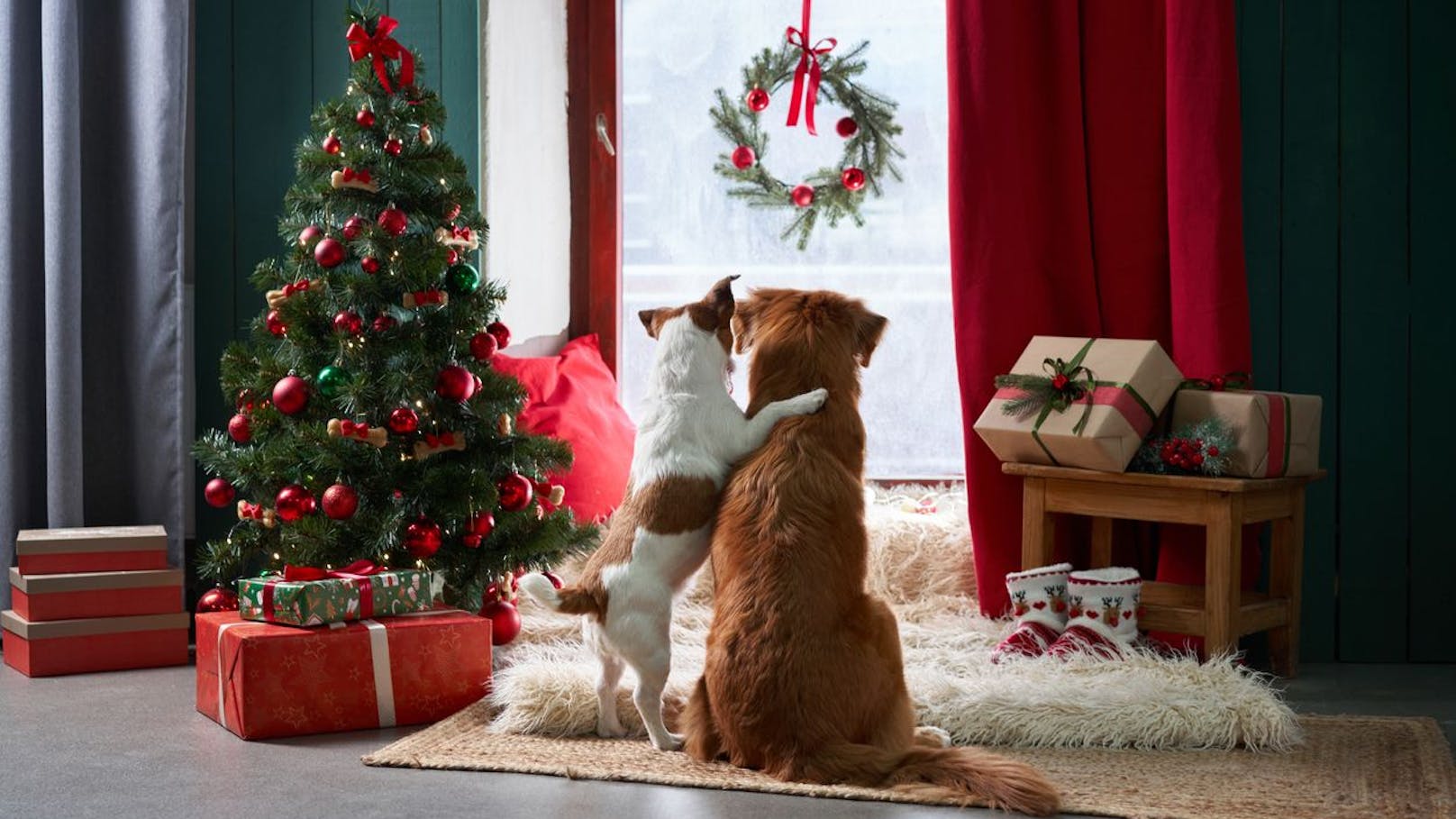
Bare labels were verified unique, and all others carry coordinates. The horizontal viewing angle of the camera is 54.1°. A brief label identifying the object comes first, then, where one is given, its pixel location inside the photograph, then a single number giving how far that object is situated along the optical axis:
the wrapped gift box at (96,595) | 3.11
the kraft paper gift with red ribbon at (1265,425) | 2.92
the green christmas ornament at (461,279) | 3.18
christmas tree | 3.08
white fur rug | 2.42
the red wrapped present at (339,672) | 2.48
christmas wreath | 3.78
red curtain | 3.34
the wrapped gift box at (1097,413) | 2.95
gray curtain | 3.46
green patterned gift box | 2.52
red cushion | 3.55
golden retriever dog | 2.11
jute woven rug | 2.04
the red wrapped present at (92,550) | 3.13
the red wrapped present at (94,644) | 3.08
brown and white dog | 2.29
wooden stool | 2.89
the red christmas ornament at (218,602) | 3.22
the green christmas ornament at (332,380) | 3.06
